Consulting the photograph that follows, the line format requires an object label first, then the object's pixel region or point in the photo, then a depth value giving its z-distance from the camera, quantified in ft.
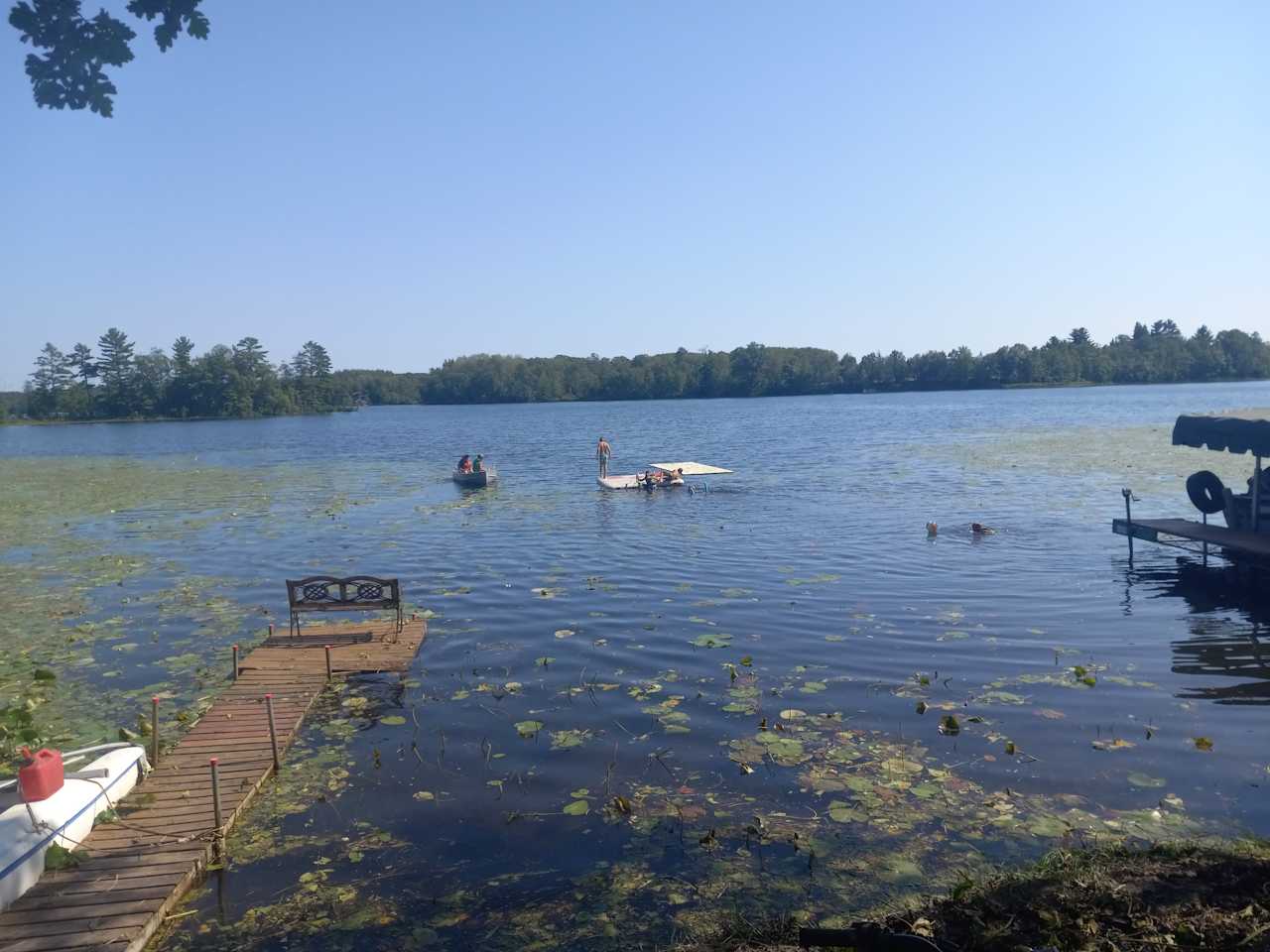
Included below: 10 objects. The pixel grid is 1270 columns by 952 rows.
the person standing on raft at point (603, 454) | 140.05
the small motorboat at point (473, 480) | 130.21
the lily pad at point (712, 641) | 48.34
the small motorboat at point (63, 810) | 23.93
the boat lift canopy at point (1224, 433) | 64.28
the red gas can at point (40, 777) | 26.16
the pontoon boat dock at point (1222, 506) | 63.87
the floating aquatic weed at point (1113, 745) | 33.86
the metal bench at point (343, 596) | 48.21
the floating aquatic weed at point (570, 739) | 34.96
